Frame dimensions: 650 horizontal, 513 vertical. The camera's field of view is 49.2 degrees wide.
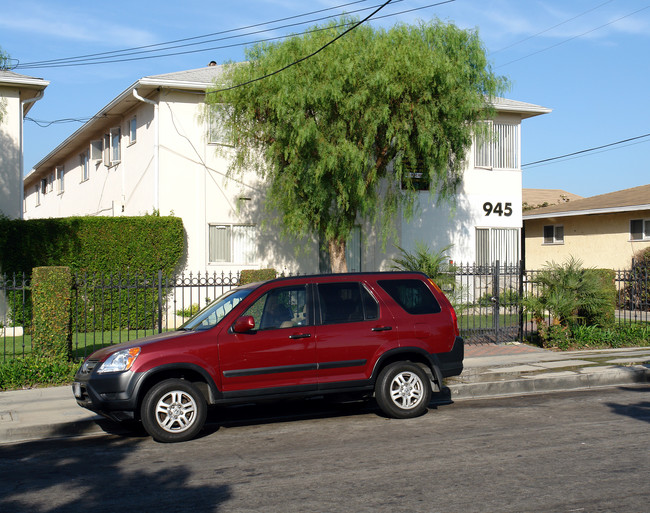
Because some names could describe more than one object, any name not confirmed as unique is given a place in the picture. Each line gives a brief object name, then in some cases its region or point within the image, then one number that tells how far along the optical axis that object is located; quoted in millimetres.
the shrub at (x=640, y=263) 23922
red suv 7887
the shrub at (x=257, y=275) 18062
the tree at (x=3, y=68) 17088
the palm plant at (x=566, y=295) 14812
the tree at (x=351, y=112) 16953
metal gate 15245
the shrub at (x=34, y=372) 11344
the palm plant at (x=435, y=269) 15117
